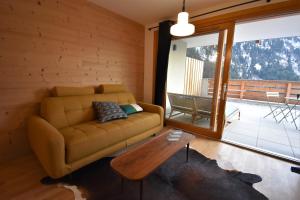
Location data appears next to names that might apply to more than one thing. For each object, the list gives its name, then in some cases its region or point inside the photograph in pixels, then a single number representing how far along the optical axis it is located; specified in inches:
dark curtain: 128.0
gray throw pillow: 92.0
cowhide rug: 58.6
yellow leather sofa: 60.8
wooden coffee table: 48.5
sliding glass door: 108.2
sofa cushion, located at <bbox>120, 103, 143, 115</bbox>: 108.3
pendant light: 74.1
